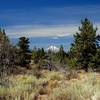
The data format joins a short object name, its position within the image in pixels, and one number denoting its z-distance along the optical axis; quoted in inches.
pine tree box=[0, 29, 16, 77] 810.2
